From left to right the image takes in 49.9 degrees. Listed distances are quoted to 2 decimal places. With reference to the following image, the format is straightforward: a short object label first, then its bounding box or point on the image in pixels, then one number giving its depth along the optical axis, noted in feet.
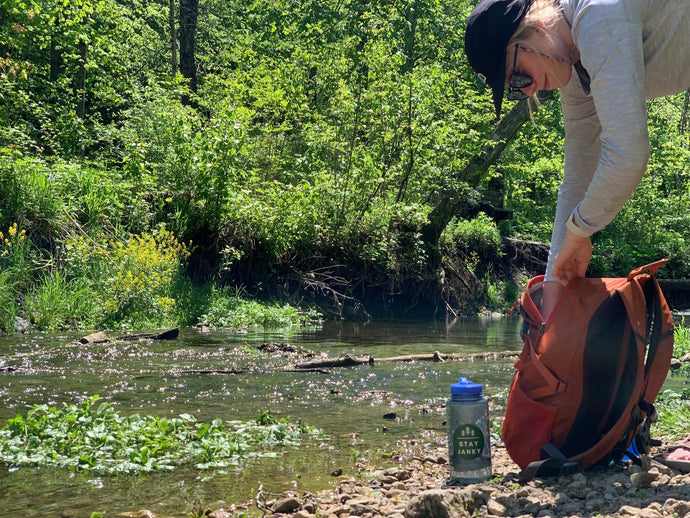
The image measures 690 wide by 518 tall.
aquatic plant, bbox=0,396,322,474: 11.53
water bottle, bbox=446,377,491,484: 10.09
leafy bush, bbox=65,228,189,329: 33.27
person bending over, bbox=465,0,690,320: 8.21
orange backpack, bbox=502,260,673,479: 9.81
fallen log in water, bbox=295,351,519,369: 22.06
